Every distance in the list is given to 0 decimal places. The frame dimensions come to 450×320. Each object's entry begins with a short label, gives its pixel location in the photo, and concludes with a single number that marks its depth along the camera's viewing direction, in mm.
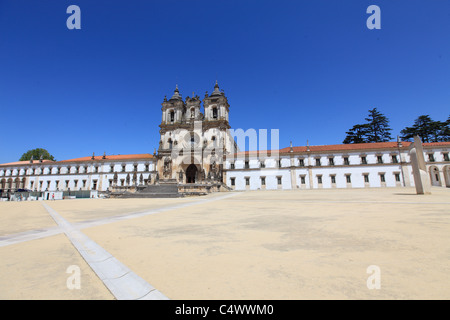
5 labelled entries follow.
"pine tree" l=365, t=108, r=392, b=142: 49166
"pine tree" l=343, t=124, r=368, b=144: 50312
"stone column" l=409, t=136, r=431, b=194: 15172
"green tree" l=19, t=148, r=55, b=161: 65406
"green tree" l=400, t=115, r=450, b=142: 45384
